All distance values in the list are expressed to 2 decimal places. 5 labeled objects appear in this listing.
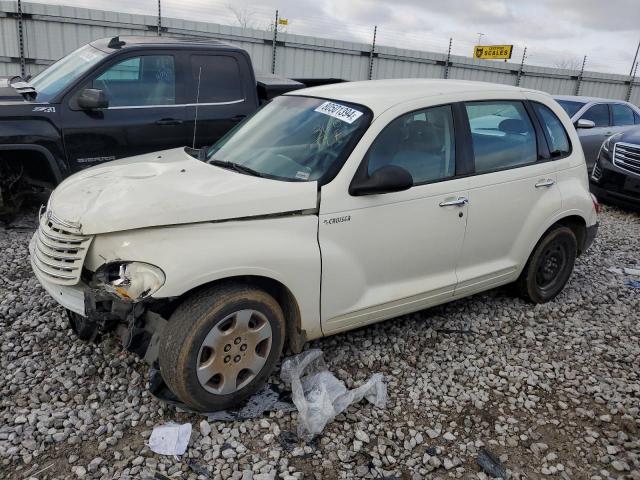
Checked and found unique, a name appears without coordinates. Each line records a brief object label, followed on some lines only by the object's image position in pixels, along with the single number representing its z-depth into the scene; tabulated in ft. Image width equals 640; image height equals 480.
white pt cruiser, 9.15
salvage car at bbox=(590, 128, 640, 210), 26.27
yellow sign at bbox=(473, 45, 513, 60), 78.23
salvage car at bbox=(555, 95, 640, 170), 32.19
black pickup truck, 17.10
